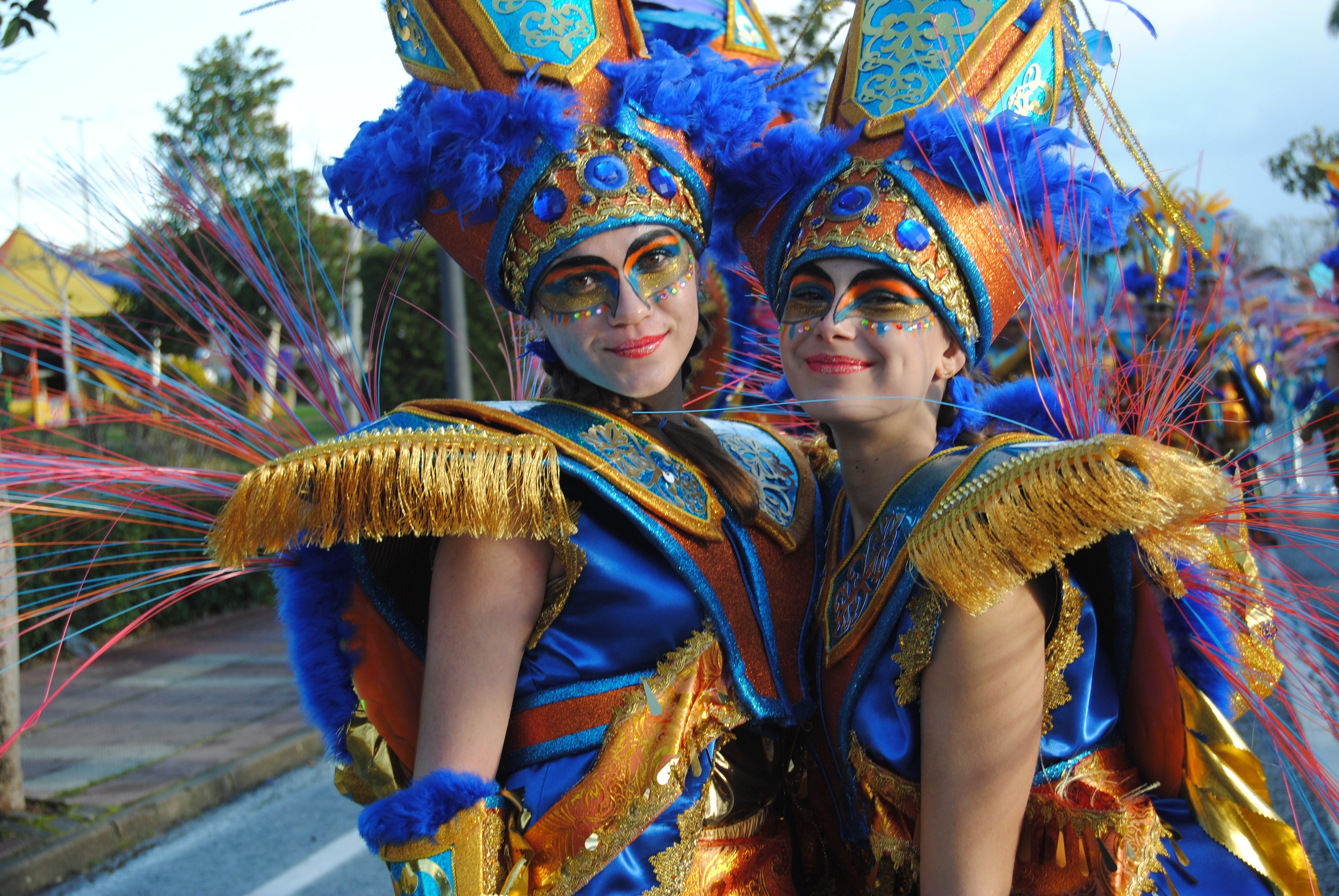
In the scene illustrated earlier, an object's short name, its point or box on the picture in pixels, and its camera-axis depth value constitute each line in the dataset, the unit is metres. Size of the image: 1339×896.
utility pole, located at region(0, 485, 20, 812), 4.44
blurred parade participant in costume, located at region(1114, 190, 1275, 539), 1.89
